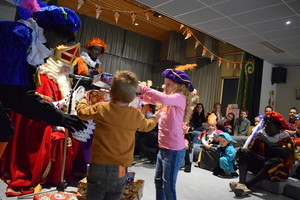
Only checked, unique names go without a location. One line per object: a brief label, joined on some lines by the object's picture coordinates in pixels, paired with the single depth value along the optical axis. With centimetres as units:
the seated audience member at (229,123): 602
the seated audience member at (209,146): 404
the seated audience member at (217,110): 680
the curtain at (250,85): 743
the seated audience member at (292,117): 565
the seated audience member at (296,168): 378
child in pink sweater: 178
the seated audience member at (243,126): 632
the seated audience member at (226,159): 380
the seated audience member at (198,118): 611
